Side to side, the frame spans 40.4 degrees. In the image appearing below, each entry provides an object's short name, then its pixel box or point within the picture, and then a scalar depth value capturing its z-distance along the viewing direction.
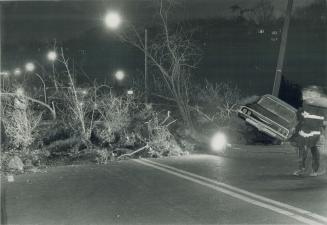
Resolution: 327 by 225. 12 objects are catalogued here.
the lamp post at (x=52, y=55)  16.87
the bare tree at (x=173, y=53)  18.78
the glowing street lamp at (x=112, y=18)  13.99
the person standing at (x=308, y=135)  10.95
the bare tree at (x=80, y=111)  17.05
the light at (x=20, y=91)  17.45
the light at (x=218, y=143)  15.74
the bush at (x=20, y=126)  16.67
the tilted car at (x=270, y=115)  15.42
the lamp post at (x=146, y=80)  19.17
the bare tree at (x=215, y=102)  20.81
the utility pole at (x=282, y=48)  17.53
